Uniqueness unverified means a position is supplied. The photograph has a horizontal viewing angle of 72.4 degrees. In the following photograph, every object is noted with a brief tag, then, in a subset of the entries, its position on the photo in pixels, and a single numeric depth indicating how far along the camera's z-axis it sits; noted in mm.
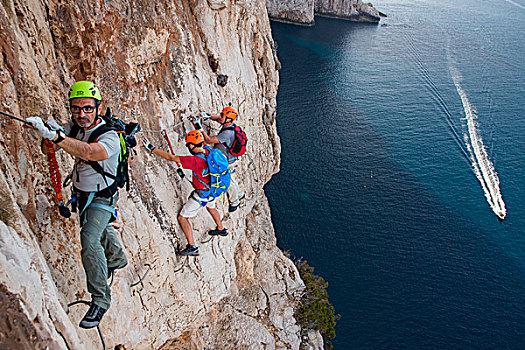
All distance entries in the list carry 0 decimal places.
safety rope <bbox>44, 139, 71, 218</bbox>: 5672
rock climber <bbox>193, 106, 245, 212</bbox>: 10727
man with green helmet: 5285
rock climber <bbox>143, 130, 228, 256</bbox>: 8648
